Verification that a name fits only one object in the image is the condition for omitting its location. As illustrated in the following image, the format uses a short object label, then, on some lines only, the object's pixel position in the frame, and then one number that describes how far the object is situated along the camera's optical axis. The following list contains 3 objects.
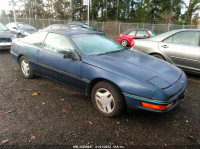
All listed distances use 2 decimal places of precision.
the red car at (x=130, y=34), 10.67
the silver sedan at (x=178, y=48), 4.11
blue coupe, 2.20
